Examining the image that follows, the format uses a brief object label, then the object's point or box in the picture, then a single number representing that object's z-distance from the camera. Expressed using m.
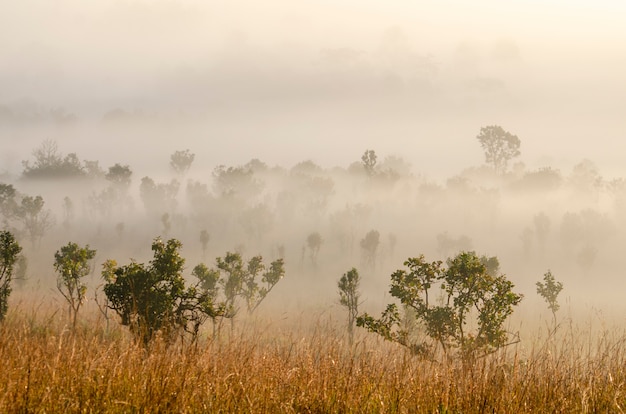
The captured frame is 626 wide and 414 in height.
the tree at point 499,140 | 156.25
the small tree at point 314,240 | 140.50
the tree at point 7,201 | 130.62
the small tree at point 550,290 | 74.59
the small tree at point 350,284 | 57.84
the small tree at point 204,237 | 133.02
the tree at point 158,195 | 189.75
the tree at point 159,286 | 23.89
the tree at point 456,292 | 31.72
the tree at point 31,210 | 126.34
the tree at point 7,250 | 35.06
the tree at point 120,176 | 176.25
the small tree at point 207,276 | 58.85
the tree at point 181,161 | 189.12
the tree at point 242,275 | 64.56
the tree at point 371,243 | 139.25
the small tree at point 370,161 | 155.00
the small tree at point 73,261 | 43.09
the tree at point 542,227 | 157.38
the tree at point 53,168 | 165.00
